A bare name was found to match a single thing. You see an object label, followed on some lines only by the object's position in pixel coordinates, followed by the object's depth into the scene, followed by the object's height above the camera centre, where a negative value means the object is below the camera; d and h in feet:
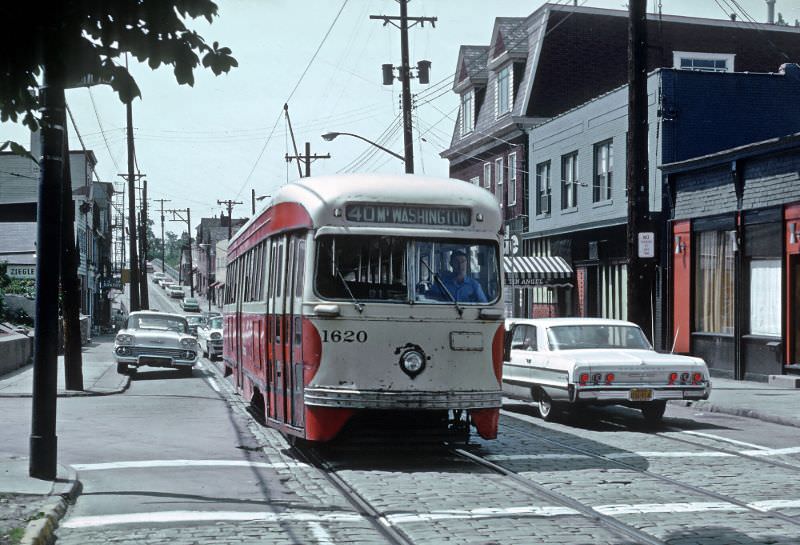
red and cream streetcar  36.63 +0.26
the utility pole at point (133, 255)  145.94 +7.79
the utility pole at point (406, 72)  98.12 +22.07
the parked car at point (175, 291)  348.38 +6.64
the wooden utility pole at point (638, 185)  60.49 +7.08
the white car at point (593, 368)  47.73 -2.45
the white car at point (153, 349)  87.35 -2.96
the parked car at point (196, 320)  157.60 -1.15
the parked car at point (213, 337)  114.93 -2.59
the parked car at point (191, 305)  292.22 +1.91
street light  104.73 +17.25
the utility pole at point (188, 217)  363.25 +32.96
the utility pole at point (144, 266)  179.26 +7.51
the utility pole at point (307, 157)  174.60 +24.69
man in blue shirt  37.81 +1.00
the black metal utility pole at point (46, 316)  32.86 -0.13
